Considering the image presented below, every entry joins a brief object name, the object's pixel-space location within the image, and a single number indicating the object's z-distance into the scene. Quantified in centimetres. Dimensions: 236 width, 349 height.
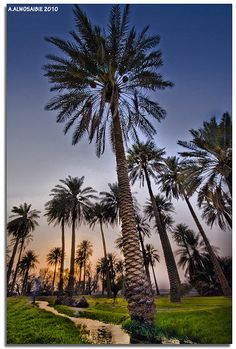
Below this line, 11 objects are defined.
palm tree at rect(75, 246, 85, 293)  3158
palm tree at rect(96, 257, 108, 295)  2769
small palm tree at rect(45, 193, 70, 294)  1505
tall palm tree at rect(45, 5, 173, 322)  794
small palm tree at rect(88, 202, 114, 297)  2275
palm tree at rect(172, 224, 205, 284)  2553
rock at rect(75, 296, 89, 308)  1002
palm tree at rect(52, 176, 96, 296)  2019
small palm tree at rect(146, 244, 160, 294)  2459
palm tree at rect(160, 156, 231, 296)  1087
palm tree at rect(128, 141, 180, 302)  1606
